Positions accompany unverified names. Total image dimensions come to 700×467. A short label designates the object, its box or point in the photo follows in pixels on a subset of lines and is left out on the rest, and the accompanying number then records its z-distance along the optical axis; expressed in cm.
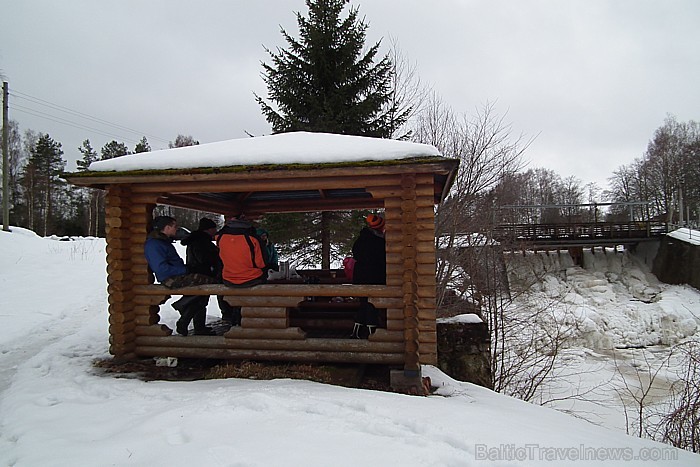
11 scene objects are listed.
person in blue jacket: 616
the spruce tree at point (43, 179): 3378
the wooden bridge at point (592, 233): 2442
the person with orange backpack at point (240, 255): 598
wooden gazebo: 536
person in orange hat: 616
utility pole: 1955
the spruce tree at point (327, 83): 1285
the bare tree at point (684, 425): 592
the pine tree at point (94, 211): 3628
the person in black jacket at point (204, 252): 673
